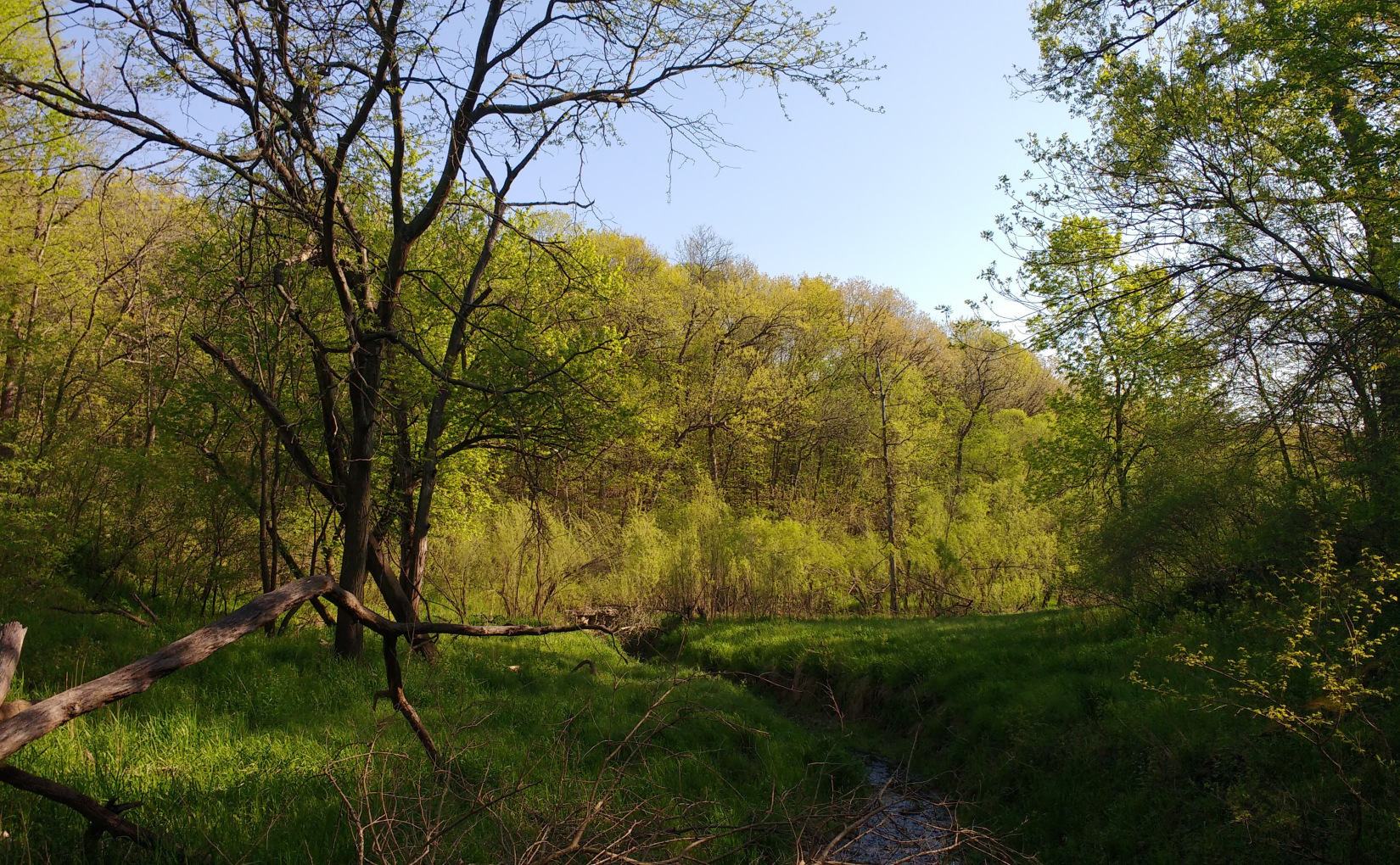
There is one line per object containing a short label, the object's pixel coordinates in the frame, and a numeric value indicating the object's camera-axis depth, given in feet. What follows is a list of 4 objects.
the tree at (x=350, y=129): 18.93
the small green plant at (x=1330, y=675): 18.60
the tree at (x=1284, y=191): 22.04
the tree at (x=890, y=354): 68.13
